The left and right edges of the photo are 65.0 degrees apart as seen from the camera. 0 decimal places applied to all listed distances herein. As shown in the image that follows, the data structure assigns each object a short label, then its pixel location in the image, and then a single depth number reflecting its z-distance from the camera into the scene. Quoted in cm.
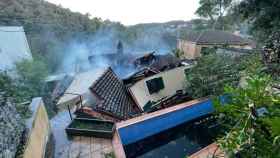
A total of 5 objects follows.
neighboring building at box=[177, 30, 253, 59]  2164
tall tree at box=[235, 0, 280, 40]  941
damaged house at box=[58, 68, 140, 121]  929
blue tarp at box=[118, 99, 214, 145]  879
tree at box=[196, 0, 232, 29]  3021
